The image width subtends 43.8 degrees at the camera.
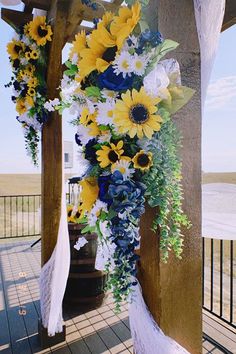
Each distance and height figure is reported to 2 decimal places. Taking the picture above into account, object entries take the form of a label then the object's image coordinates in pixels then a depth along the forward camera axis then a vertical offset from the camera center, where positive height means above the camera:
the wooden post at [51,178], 2.50 -0.06
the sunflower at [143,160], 0.96 +0.04
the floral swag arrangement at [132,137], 0.97 +0.12
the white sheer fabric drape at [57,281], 2.23 -0.85
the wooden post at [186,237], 1.06 -0.24
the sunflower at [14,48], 2.51 +1.05
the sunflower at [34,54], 2.34 +0.93
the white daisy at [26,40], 2.44 +1.10
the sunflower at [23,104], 2.40 +0.57
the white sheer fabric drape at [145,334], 1.09 -0.63
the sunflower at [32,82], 2.38 +0.72
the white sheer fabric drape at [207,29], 1.08 +0.53
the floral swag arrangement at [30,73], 2.30 +0.82
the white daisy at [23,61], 2.45 +0.92
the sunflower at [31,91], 2.38 +0.65
